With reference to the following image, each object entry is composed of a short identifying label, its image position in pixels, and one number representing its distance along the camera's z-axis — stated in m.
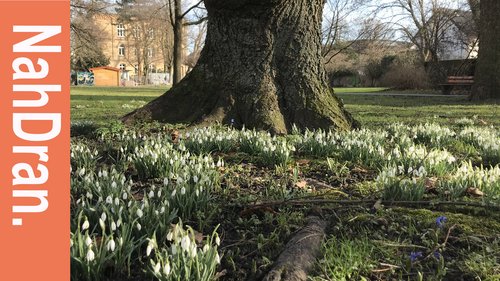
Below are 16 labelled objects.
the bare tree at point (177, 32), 20.41
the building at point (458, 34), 34.19
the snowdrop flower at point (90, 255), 1.67
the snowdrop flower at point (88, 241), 1.71
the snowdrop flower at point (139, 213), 2.00
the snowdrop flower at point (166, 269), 1.58
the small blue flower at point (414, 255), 1.90
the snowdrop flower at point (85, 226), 1.83
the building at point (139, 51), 68.25
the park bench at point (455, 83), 22.85
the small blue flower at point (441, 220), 2.17
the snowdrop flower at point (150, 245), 1.73
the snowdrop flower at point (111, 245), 1.73
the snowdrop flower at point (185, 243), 1.69
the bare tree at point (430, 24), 35.44
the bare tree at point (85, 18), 20.54
